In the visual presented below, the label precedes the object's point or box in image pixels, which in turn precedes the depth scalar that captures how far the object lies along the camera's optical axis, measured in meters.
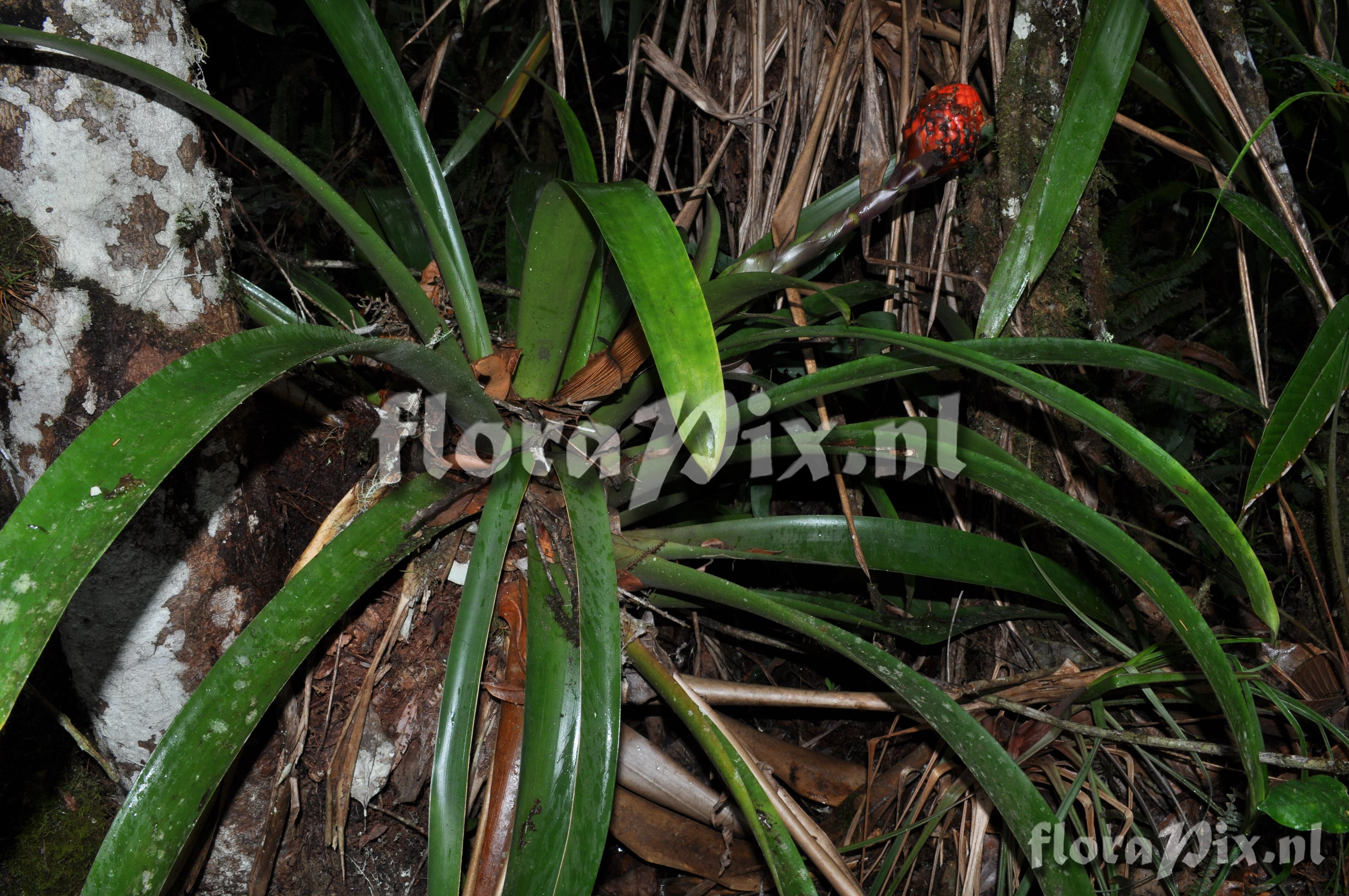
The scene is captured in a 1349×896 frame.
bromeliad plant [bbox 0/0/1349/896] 0.51
